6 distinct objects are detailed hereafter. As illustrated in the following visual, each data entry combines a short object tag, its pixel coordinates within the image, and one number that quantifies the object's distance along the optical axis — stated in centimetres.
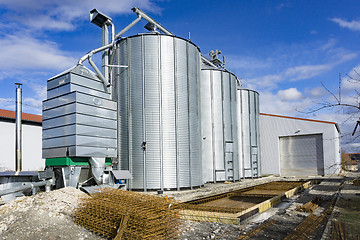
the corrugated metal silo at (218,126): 2588
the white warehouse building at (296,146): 3381
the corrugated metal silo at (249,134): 3122
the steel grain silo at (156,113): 1917
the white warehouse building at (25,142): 3110
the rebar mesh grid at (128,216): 831
